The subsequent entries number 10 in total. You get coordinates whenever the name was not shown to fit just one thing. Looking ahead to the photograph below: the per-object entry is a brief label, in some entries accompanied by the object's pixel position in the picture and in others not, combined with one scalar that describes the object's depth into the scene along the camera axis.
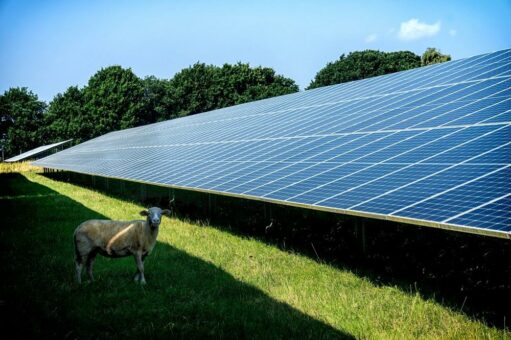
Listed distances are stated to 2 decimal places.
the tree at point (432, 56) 59.72
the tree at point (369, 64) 70.56
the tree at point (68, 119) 80.12
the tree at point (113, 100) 80.19
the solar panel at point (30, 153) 51.56
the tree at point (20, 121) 87.38
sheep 8.98
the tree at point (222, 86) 76.06
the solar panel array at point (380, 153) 7.52
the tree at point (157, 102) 89.19
